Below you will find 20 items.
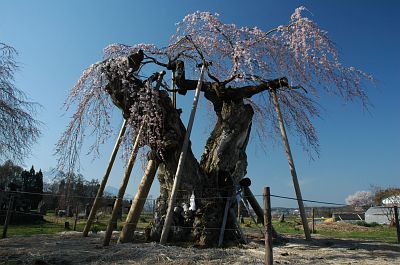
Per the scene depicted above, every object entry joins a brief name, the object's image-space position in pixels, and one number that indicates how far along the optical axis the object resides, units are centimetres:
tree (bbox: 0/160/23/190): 3706
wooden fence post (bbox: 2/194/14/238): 1036
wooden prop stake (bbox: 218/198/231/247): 824
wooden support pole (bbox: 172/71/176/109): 984
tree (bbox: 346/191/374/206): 4847
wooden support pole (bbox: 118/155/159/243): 821
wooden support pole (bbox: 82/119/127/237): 958
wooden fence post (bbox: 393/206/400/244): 1016
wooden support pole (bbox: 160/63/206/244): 748
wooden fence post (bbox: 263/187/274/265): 501
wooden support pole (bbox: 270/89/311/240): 916
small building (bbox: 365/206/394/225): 2869
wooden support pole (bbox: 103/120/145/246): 798
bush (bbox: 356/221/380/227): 2062
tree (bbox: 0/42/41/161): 1048
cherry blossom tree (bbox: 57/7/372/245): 866
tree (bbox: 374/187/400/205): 3084
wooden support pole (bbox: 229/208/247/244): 855
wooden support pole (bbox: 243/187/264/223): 993
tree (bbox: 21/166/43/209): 3564
